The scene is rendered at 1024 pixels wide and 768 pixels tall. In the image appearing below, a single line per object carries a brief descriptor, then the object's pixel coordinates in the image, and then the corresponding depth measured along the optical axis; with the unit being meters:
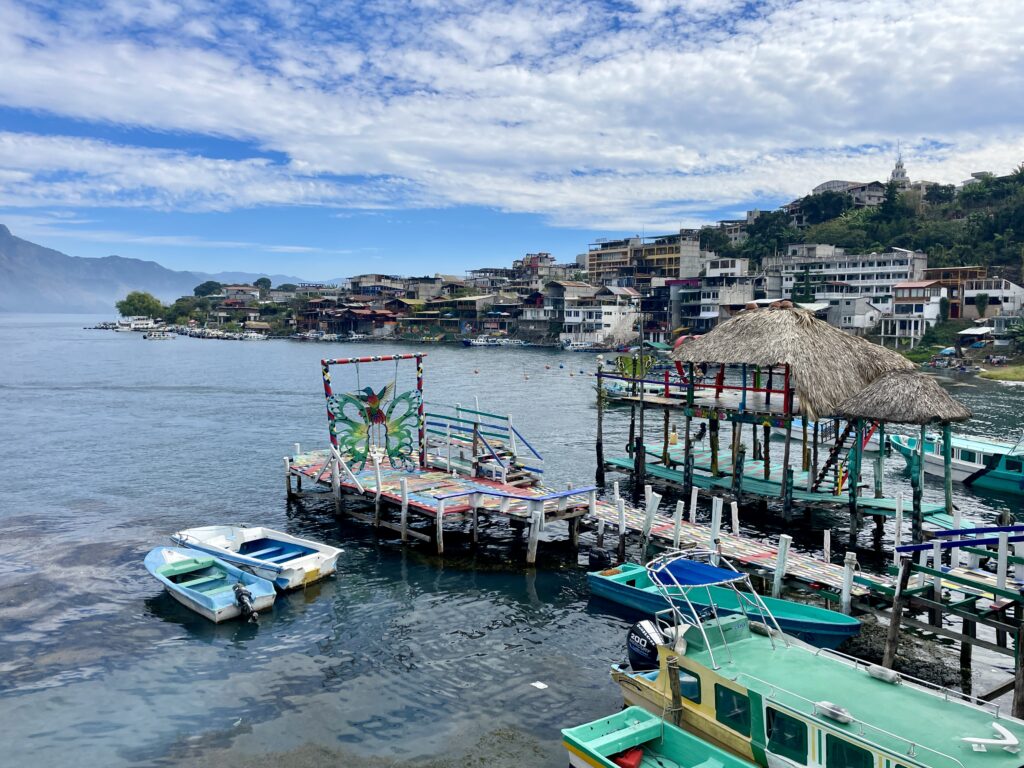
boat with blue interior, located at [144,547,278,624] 22.47
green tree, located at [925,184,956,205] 146.38
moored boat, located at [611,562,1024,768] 11.51
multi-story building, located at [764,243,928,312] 113.94
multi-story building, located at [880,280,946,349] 105.31
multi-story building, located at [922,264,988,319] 105.81
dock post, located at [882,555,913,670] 16.45
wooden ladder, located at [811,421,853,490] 31.14
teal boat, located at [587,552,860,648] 17.89
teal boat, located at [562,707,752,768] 13.63
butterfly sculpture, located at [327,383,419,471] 31.89
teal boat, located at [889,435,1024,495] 37.94
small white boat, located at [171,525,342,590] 24.48
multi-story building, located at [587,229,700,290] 150.25
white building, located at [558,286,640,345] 138.62
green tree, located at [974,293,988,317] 103.19
